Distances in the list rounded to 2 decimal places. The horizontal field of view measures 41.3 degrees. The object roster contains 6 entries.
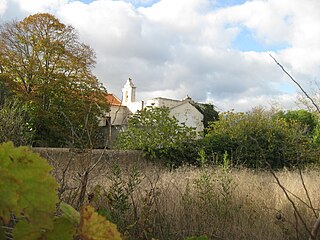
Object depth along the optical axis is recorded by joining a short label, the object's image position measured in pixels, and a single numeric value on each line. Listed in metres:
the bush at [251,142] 14.05
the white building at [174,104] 31.88
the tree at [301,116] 28.46
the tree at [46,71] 26.59
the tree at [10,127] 8.05
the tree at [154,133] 13.67
